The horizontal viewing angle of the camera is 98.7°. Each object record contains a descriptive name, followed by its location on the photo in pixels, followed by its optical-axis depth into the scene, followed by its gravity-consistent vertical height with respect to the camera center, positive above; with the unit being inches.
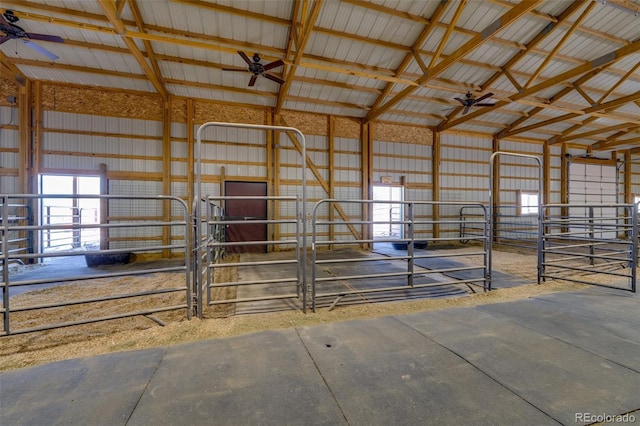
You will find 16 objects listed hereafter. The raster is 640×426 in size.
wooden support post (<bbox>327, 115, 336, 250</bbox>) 328.8 +59.3
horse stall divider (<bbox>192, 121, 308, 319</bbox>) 102.3 -12.4
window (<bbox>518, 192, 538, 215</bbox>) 427.2 +18.4
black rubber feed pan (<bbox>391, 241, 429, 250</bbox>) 327.2 -42.2
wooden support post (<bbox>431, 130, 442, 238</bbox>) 376.8 +59.4
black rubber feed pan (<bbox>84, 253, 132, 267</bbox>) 226.1 -42.0
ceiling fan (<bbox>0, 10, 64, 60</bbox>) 167.2 +111.5
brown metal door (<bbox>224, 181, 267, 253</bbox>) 303.3 -1.2
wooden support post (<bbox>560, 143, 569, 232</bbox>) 448.8 +58.1
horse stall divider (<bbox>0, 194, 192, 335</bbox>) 83.1 -21.7
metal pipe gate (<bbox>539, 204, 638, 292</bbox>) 142.8 -39.6
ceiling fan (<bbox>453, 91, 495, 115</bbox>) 270.3 +108.3
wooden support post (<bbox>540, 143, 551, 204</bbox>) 434.0 +62.7
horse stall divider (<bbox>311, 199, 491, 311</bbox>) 121.4 -42.2
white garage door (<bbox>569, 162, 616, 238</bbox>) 456.8 +44.2
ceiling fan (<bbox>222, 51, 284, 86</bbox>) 209.9 +113.2
